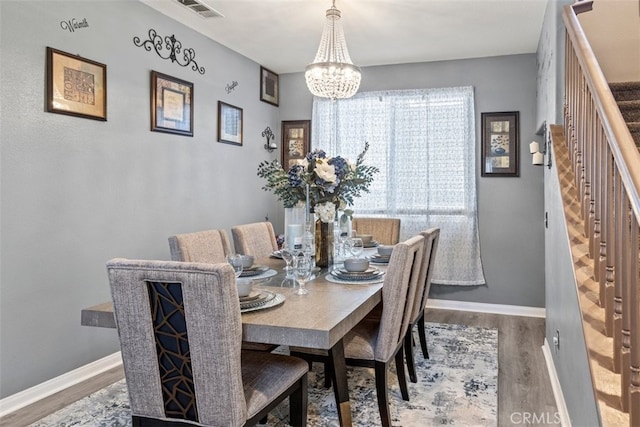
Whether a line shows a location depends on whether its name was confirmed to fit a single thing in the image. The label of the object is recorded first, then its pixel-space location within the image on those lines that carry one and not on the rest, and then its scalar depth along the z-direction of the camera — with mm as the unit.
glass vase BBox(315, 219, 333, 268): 2895
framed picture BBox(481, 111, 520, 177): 4734
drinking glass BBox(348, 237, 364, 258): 3129
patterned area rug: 2512
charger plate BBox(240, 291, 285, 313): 1827
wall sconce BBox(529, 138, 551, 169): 3953
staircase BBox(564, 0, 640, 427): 1271
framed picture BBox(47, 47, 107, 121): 2830
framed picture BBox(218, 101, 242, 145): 4492
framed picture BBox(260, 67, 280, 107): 5234
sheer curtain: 4883
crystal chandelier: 3318
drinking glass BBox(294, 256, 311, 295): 2170
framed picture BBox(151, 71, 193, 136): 3645
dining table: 1633
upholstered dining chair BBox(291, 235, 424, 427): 2220
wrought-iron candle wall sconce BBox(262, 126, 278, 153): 5344
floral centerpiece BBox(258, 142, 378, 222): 2750
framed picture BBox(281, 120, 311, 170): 5512
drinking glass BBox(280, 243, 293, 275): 2398
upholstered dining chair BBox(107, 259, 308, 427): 1513
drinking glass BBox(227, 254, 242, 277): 2183
